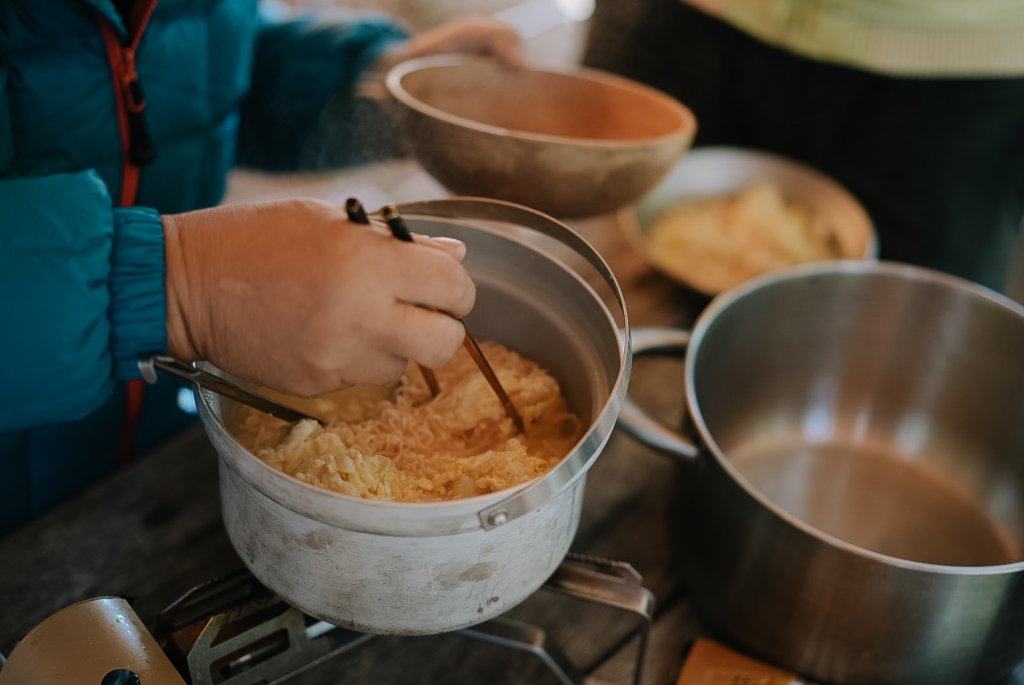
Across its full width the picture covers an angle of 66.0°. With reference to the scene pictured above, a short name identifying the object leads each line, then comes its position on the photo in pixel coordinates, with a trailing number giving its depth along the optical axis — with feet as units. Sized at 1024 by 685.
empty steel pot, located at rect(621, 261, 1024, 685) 2.18
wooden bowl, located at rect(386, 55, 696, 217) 2.75
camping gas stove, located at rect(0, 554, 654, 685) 1.82
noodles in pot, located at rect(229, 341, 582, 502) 1.97
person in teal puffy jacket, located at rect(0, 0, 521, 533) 1.86
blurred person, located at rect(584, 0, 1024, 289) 4.01
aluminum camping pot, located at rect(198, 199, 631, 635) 1.64
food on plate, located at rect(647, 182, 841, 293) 4.28
